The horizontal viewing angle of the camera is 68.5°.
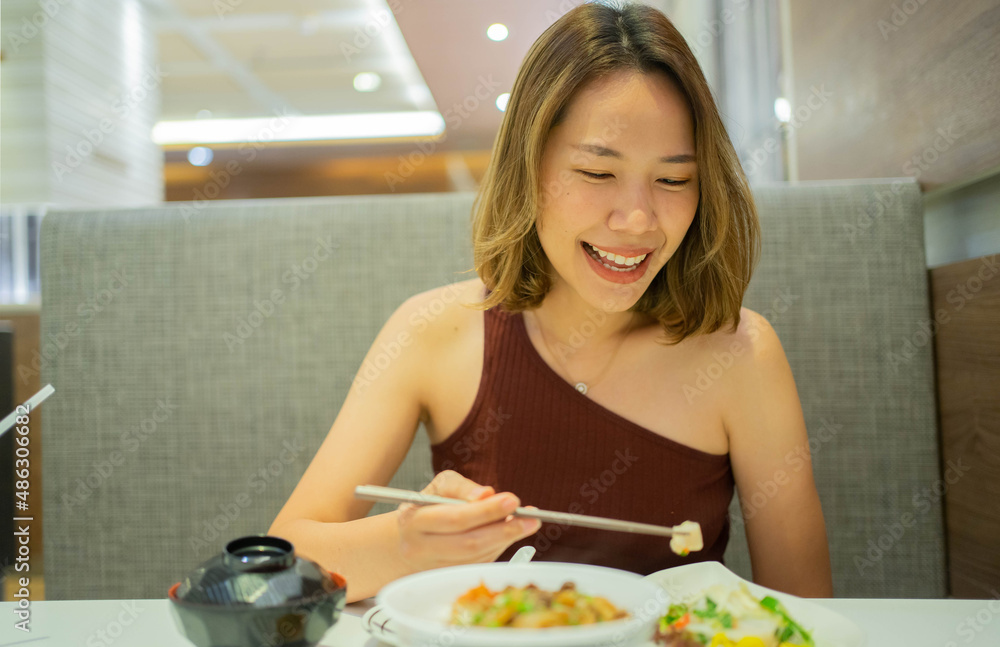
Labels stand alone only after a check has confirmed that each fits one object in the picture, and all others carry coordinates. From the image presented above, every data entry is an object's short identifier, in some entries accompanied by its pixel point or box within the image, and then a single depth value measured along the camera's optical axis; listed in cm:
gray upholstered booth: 152
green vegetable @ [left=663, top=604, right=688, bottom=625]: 63
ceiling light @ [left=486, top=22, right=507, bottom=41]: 387
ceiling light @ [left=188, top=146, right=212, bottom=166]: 741
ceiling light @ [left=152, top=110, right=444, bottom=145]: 697
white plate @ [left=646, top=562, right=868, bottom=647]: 61
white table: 69
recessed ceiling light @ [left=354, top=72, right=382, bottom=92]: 623
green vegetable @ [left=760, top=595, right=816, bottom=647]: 60
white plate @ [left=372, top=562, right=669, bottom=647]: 50
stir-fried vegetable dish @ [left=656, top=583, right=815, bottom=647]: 59
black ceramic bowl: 54
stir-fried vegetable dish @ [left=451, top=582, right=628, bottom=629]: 56
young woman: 104
